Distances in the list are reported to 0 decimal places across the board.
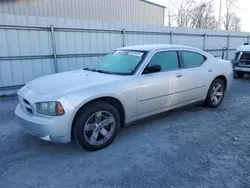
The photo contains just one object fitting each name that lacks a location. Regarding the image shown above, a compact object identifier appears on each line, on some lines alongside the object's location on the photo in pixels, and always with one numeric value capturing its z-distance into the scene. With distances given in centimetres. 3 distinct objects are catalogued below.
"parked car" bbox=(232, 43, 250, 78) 870
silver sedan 283
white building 996
